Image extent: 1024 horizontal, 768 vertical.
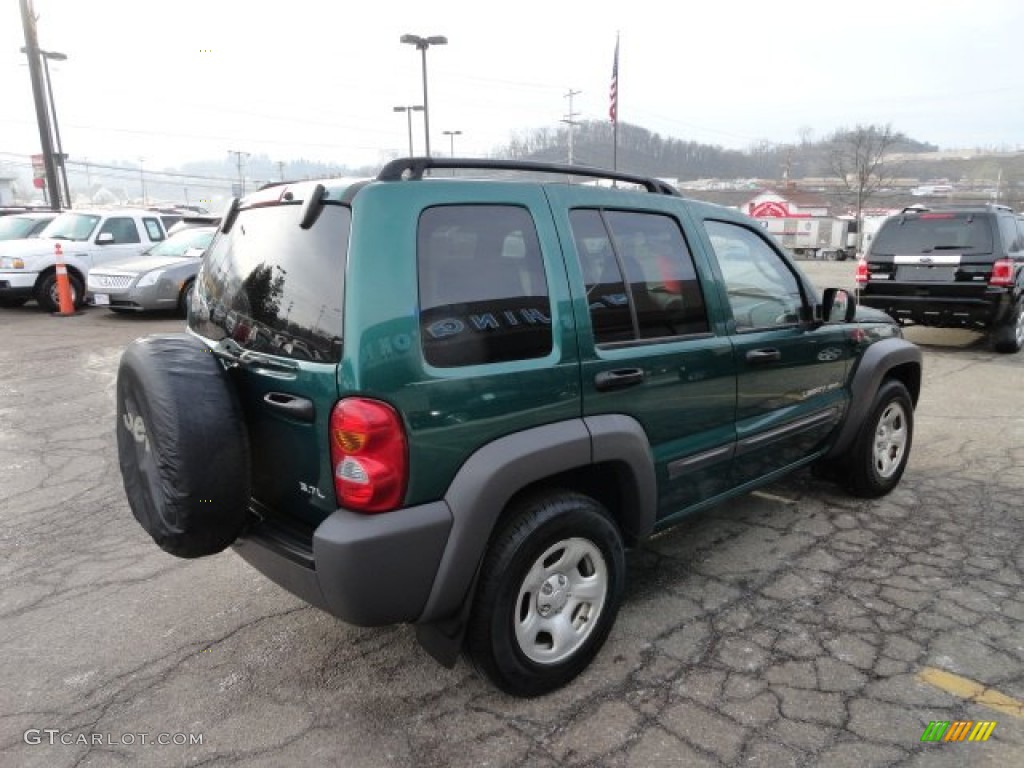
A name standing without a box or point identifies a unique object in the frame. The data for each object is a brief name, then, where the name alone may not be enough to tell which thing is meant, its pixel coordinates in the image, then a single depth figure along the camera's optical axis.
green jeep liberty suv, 2.15
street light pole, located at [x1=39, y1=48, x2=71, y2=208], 27.12
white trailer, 35.41
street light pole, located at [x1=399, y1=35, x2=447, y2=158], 26.55
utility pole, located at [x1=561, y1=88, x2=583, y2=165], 43.48
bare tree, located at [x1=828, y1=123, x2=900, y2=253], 54.06
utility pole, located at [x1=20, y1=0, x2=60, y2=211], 15.88
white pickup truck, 12.11
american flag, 29.47
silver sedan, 11.21
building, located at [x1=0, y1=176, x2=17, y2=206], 64.22
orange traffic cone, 12.09
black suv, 8.54
